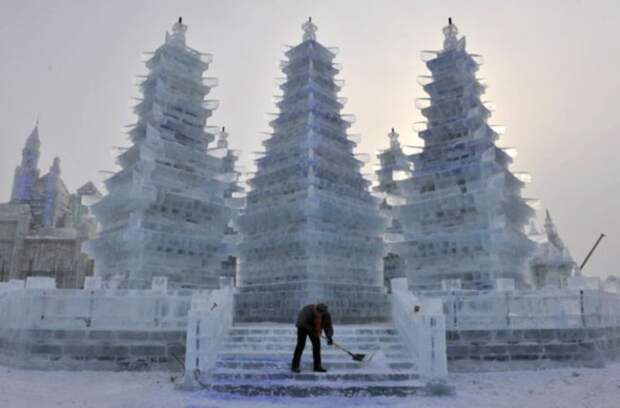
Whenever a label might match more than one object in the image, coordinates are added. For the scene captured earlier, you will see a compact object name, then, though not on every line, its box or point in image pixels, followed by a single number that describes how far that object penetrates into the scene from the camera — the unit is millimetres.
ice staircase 10461
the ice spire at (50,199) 79562
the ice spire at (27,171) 79950
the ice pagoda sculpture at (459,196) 22828
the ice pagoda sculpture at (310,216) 21547
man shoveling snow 11148
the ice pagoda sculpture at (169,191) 23016
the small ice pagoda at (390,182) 31264
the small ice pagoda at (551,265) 46250
